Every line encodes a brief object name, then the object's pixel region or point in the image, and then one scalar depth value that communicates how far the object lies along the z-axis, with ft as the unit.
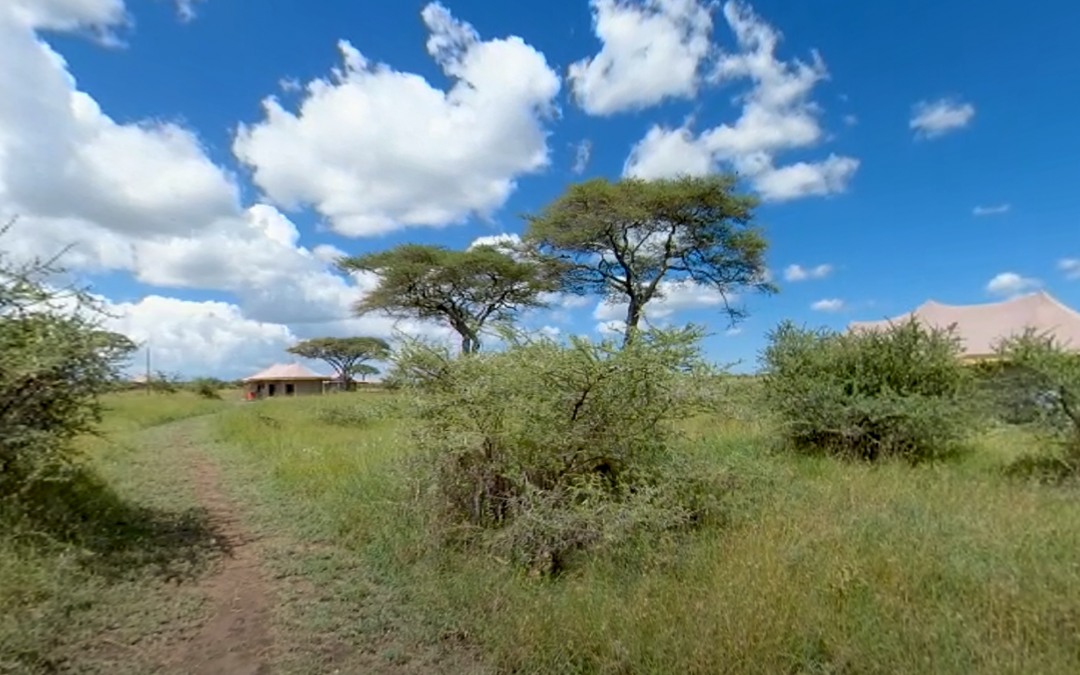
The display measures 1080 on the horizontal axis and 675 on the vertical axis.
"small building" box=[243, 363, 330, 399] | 193.88
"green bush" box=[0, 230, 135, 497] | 15.84
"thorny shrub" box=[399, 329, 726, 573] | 16.28
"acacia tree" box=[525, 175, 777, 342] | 64.80
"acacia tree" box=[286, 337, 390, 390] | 151.23
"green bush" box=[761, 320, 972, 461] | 27.53
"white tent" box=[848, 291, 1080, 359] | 93.09
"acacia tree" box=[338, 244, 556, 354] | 78.69
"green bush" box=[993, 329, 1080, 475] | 21.88
